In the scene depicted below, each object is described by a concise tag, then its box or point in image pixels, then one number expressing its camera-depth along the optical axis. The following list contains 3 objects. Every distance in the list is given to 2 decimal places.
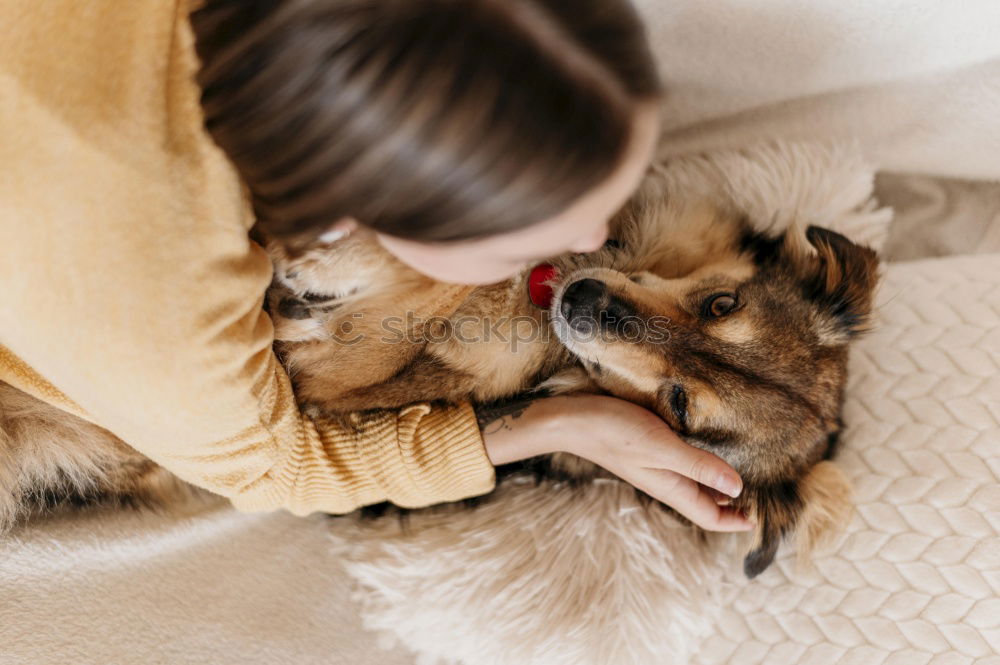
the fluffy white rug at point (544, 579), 0.90
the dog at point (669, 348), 0.86
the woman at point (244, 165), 0.63
